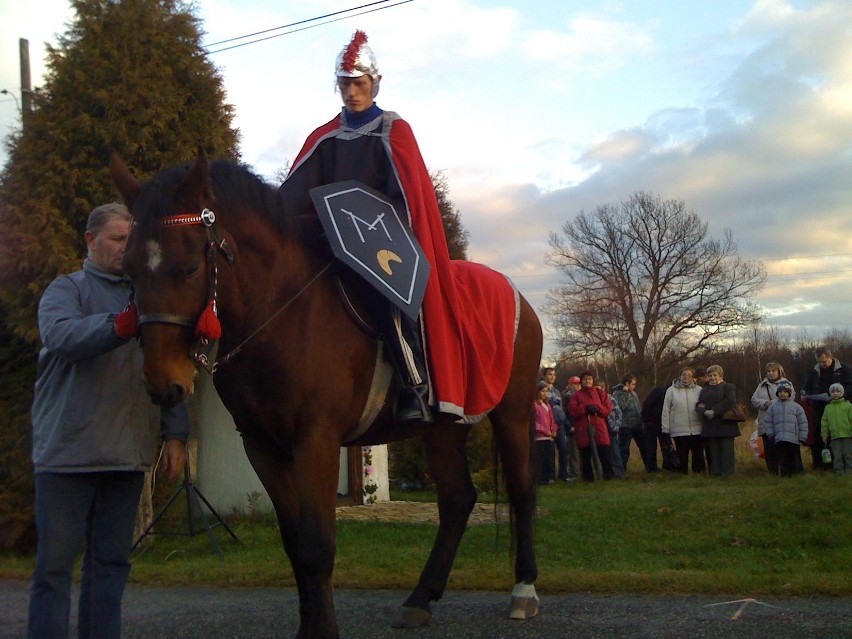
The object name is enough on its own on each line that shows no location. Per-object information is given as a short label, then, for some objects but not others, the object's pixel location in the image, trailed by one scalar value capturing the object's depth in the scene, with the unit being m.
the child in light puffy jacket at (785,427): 12.84
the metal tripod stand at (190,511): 8.41
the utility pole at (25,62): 14.55
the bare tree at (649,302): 42.16
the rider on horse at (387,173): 4.64
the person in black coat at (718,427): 13.92
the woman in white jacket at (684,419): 14.53
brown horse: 3.59
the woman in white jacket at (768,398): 13.48
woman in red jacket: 15.09
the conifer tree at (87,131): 8.51
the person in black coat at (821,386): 13.27
